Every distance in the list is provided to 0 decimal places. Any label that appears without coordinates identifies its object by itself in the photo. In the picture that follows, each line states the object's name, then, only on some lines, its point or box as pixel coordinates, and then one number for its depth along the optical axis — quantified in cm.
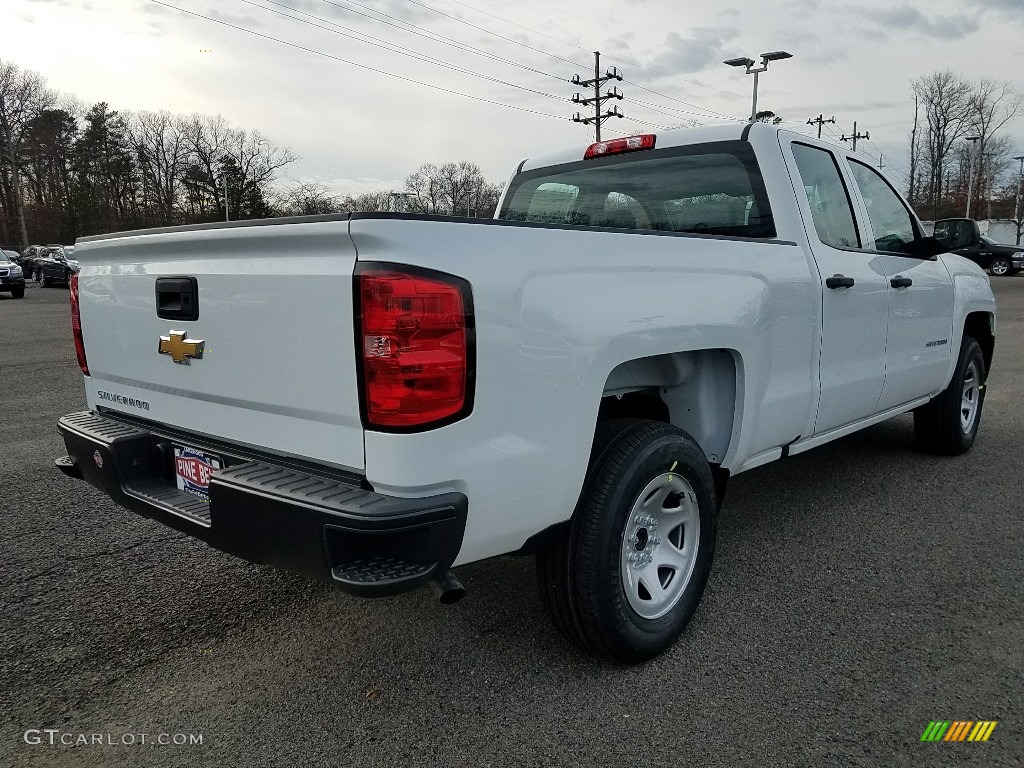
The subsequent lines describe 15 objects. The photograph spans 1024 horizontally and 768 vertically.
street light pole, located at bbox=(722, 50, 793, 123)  2528
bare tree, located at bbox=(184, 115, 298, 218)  6288
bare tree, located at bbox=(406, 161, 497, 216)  6700
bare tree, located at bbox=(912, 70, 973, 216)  6388
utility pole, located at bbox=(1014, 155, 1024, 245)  6220
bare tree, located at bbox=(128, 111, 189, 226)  6619
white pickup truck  197
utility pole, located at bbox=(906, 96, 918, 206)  6541
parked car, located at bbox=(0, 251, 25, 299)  2481
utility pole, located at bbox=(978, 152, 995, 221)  6362
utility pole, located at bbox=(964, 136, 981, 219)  6101
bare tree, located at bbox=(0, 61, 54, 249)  5769
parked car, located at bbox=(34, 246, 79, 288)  3197
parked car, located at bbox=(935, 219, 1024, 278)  3344
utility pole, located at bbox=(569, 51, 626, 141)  4291
